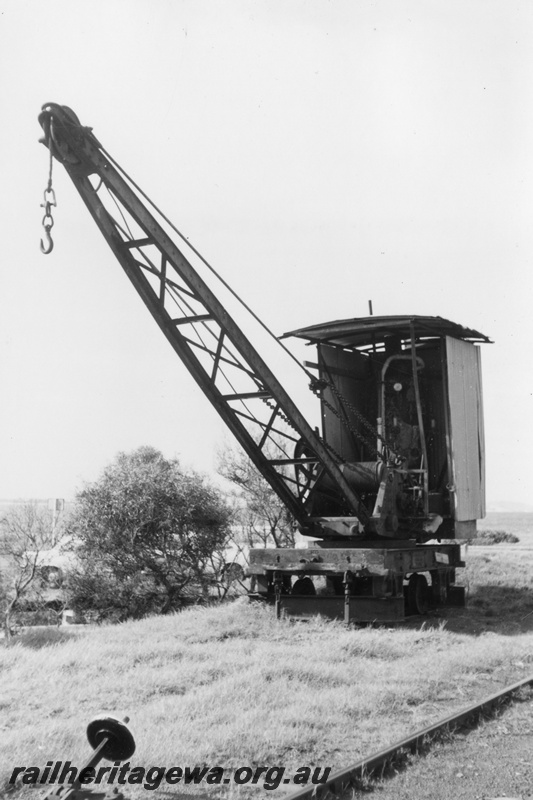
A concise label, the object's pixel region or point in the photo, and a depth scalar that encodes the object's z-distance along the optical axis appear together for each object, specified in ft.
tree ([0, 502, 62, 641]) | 48.49
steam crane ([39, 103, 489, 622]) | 30.35
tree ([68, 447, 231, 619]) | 49.49
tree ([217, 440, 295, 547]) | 64.90
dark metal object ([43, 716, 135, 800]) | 12.66
